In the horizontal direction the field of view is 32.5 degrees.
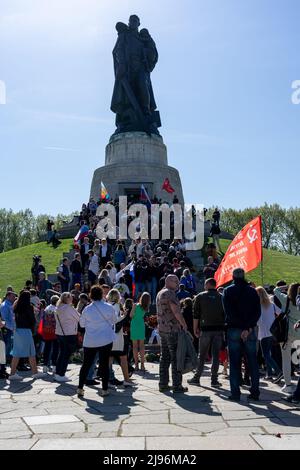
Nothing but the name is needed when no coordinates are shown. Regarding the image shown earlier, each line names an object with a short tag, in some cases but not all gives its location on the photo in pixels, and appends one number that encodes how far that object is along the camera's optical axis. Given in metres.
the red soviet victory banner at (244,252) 9.09
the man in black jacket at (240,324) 7.06
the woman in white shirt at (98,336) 7.64
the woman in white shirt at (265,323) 8.70
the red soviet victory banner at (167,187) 27.35
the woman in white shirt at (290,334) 7.74
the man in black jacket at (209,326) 8.31
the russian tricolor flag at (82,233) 20.92
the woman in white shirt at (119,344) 8.48
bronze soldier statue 36.84
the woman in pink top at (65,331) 9.17
